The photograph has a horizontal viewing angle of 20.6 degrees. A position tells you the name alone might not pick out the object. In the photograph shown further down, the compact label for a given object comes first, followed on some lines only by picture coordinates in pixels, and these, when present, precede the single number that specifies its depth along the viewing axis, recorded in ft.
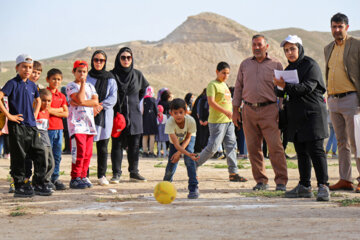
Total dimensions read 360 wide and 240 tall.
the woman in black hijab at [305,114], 40.17
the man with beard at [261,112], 46.81
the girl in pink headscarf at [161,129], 99.04
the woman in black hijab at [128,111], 54.39
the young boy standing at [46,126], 45.38
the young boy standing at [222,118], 54.81
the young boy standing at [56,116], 49.14
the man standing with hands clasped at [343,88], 45.71
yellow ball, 37.05
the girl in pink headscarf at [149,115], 96.39
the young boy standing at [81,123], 49.14
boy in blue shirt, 42.68
